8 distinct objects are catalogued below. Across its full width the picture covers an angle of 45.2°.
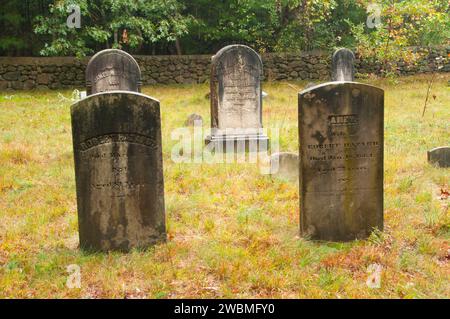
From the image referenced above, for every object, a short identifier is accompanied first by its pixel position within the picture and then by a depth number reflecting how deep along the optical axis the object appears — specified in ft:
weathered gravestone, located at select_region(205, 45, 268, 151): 33.17
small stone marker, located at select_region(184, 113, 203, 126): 39.81
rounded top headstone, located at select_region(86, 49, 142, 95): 36.58
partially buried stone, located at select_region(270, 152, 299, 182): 25.40
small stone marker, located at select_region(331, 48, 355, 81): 54.80
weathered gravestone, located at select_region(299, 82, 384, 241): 17.53
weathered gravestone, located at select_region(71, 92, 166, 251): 16.85
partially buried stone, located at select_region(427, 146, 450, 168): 26.43
